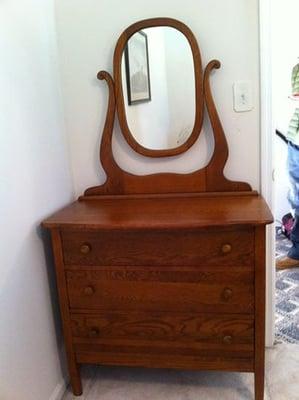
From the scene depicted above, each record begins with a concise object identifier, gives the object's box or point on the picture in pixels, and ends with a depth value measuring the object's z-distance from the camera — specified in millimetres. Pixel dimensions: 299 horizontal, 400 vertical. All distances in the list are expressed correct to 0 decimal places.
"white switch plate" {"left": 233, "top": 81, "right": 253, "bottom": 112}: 1547
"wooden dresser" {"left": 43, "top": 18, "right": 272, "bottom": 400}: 1298
